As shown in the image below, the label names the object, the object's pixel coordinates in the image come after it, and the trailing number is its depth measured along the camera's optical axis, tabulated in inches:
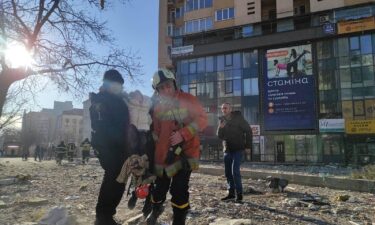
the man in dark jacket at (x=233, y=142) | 297.0
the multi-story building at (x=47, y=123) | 3673.7
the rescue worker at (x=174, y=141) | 161.2
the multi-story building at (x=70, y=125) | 4677.7
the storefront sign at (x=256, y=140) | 1759.0
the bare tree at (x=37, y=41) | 531.5
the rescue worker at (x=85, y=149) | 1076.0
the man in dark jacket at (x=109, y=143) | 162.6
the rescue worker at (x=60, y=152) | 1043.3
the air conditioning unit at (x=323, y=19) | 1674.5
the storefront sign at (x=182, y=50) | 1968.5
